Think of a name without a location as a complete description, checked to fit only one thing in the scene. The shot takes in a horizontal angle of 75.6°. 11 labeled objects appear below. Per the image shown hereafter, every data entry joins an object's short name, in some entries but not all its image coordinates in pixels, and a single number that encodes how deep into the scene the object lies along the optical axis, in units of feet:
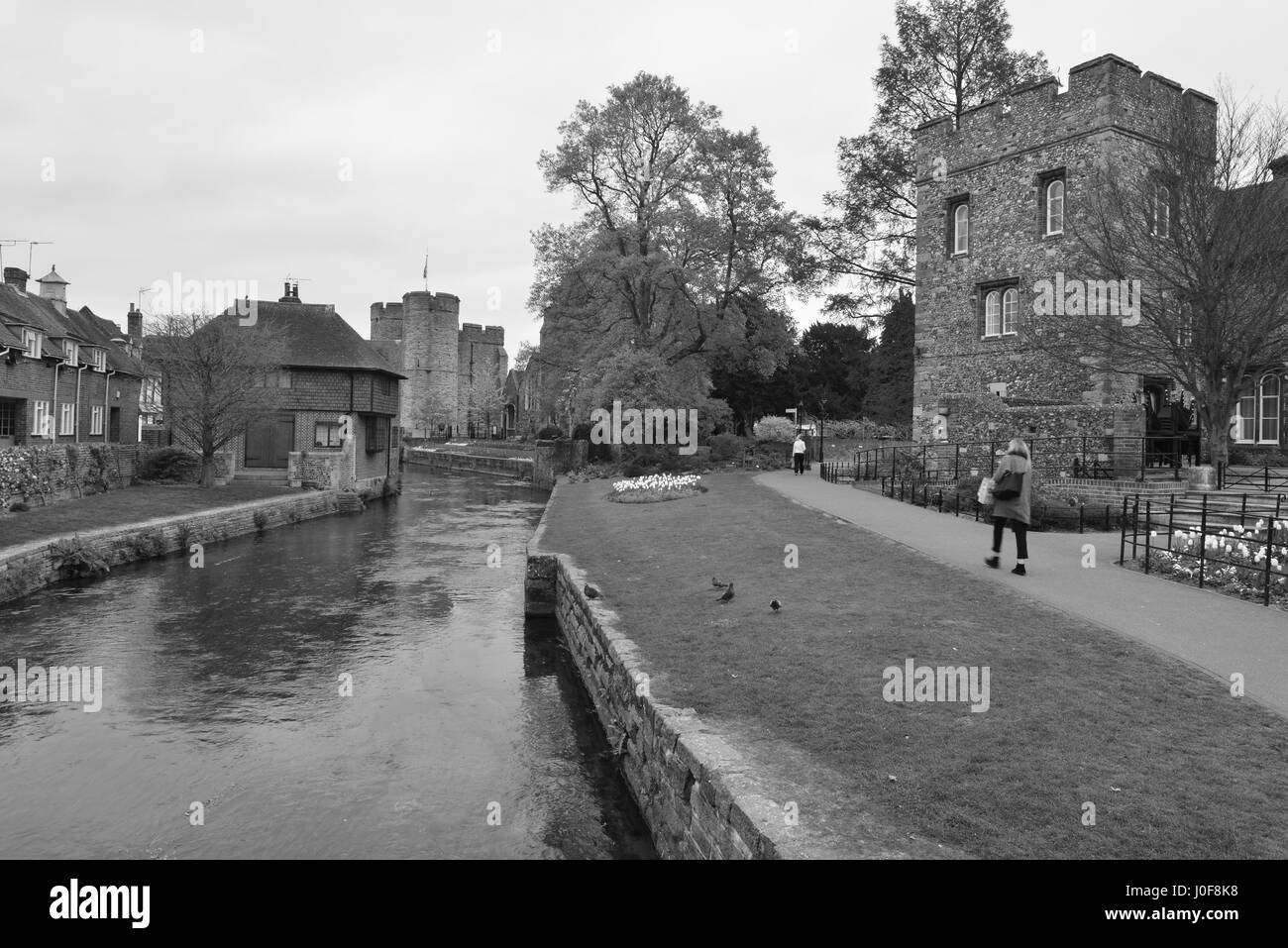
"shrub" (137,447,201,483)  111.24
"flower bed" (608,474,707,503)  86.79
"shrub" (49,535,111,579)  59.72
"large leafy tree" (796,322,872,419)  193.98
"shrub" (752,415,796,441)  131.64
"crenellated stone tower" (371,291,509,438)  289.94
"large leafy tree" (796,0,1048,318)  121.29
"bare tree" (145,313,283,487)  109.09
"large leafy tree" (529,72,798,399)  126.82
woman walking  39.04
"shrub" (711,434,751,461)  127.75
